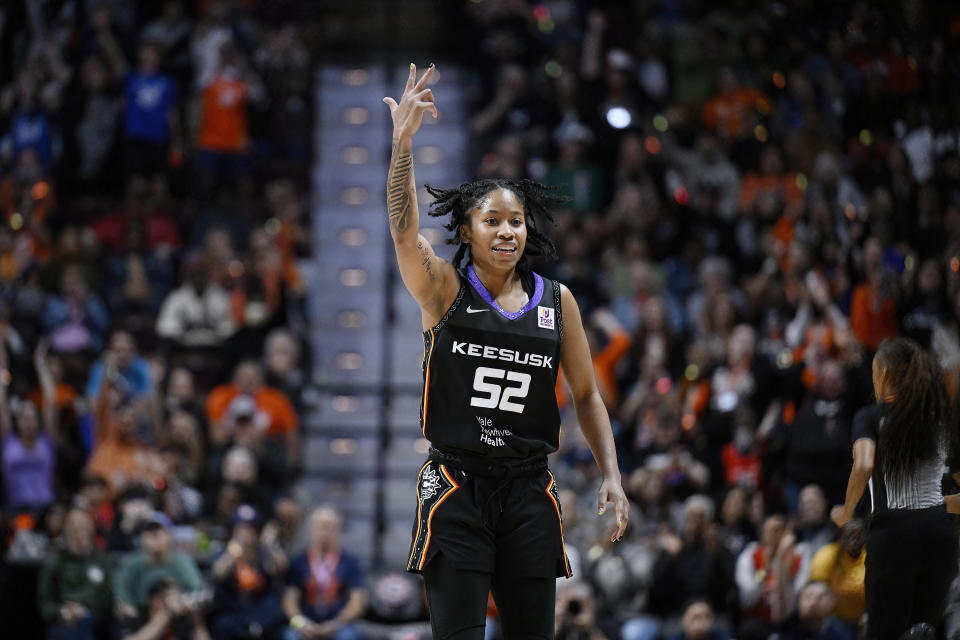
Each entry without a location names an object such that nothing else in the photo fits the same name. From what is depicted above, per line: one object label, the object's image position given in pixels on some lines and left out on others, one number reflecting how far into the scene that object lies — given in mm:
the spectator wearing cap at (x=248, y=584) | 18859
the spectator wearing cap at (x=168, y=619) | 18594
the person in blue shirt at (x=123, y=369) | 22391
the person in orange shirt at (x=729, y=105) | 26141
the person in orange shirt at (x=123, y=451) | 21266
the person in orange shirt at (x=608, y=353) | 22761
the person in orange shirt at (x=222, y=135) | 27359
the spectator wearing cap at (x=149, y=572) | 18844
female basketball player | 8687
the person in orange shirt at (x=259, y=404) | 22484
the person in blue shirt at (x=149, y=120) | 27203
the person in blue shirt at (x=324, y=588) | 19125
